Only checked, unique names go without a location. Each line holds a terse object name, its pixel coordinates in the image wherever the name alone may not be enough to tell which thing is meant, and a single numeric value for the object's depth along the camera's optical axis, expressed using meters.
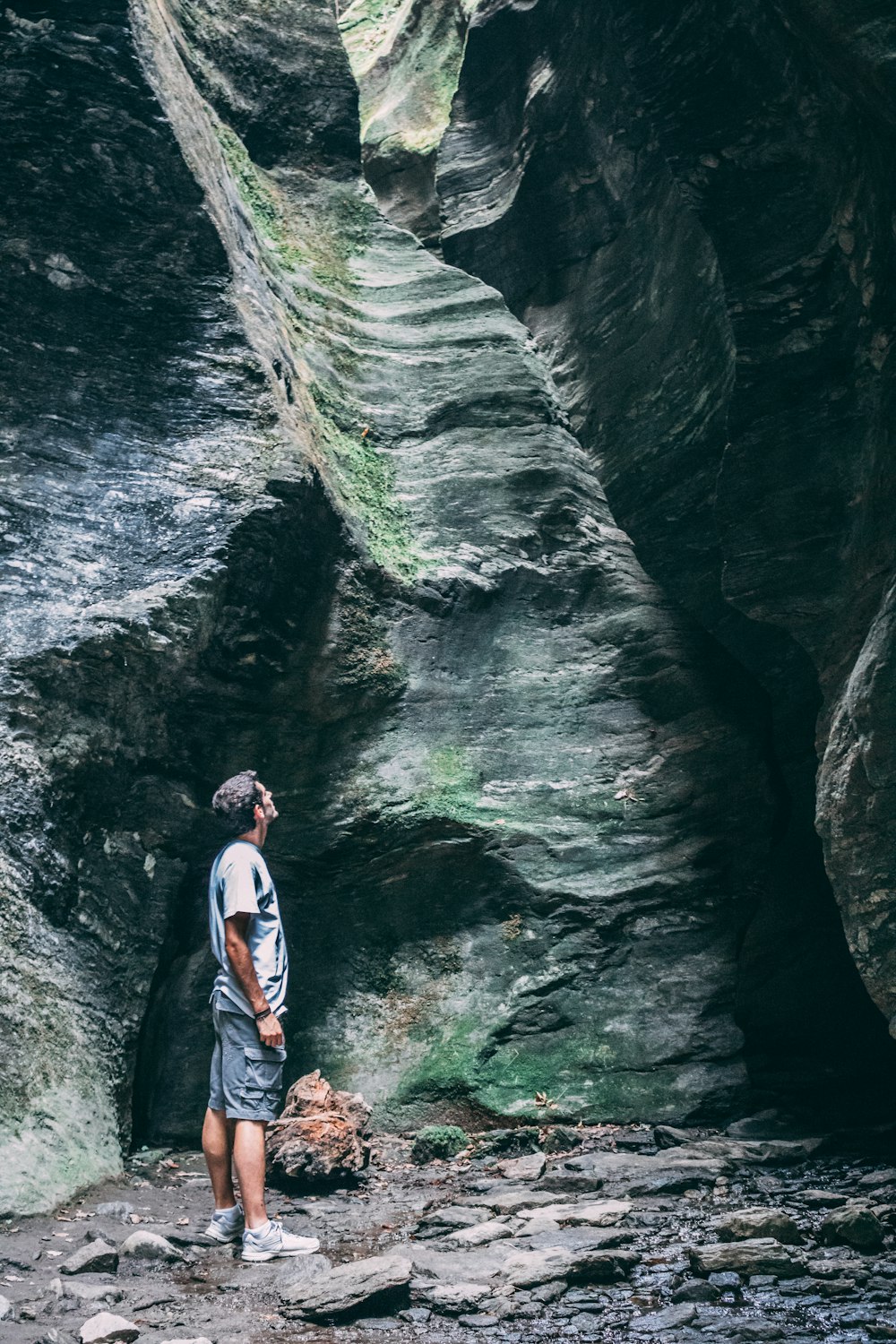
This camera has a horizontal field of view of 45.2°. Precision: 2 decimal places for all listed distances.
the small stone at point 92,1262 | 3.57
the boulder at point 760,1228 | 3.67
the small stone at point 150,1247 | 3.79
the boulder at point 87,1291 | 3.29
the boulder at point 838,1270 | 3.31
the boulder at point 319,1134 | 4.88
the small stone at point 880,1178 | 4.54
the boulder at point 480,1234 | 3.89
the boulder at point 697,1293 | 3.18
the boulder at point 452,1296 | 3.19
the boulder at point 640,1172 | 4.58
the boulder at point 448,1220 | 4.13
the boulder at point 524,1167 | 4.88
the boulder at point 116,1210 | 4.41
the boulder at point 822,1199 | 4.26
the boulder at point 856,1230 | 3.58
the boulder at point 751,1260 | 3.37
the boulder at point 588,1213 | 4.04
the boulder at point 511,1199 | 4.35
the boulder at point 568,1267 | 3.38
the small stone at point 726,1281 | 3.25
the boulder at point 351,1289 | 3.13
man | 3.96
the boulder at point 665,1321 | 2.97
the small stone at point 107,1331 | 2.85
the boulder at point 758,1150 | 5.01
